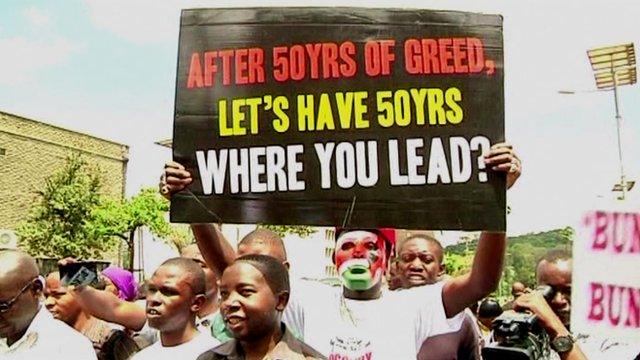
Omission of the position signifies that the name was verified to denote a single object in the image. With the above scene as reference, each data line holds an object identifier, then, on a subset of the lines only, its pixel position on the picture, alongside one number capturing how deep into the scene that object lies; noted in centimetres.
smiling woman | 293
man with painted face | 310
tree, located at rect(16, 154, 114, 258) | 2608
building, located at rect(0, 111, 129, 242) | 3006
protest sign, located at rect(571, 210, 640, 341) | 292
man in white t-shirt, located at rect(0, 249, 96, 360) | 344
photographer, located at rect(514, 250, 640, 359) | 265
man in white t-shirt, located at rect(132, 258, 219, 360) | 345
